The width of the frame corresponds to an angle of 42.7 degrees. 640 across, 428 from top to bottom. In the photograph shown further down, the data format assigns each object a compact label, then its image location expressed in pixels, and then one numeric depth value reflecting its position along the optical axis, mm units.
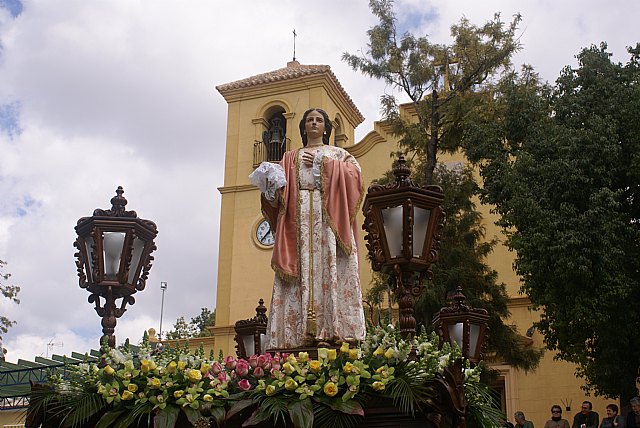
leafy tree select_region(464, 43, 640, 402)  13555
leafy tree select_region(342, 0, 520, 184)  17266
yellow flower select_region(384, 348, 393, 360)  4797
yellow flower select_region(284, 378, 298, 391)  4684
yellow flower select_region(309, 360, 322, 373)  4797
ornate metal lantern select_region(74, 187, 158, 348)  6312
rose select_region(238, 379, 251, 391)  4879
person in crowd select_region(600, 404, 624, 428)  10961
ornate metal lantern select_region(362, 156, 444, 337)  5629
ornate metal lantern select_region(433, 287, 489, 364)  9258
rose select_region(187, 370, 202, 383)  4895
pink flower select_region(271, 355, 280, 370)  4936
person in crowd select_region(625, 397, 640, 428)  10309
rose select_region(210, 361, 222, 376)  5094
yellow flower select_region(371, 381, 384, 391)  4598
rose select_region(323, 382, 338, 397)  4629
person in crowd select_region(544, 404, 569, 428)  12677
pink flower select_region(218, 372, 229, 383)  4969
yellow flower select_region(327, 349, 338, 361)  4891
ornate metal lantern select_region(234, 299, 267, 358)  8562
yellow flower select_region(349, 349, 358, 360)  4832
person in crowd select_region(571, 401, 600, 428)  12438
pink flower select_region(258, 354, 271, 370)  4971
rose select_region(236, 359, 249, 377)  5016
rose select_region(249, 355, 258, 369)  5023
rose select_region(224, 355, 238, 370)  5109
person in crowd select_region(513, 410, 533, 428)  12773
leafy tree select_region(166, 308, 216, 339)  38531
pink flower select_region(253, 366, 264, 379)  4938
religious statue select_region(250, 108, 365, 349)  6305
